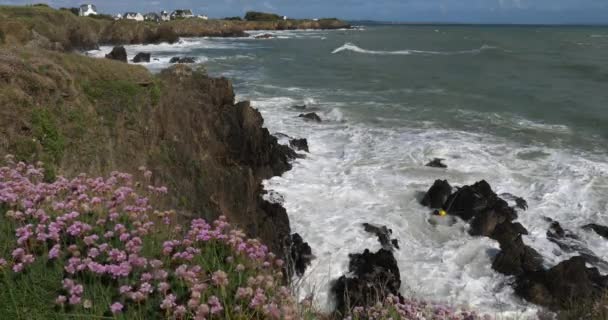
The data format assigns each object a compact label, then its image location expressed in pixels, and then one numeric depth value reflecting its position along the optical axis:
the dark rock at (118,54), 46.62
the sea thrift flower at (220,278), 3.70
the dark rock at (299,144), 20.77
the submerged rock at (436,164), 19.14
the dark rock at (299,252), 11.51
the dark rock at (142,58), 50.14
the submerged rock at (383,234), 12.87
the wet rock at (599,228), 13.66
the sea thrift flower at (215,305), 3.46
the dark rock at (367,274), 10.04
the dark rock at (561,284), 10.49
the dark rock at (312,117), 26.63
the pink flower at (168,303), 3.44
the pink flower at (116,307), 3.46
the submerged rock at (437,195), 15.34
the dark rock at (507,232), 13.22
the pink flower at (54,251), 4.02
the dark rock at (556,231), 13.61
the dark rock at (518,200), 15.34
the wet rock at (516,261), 11.84
